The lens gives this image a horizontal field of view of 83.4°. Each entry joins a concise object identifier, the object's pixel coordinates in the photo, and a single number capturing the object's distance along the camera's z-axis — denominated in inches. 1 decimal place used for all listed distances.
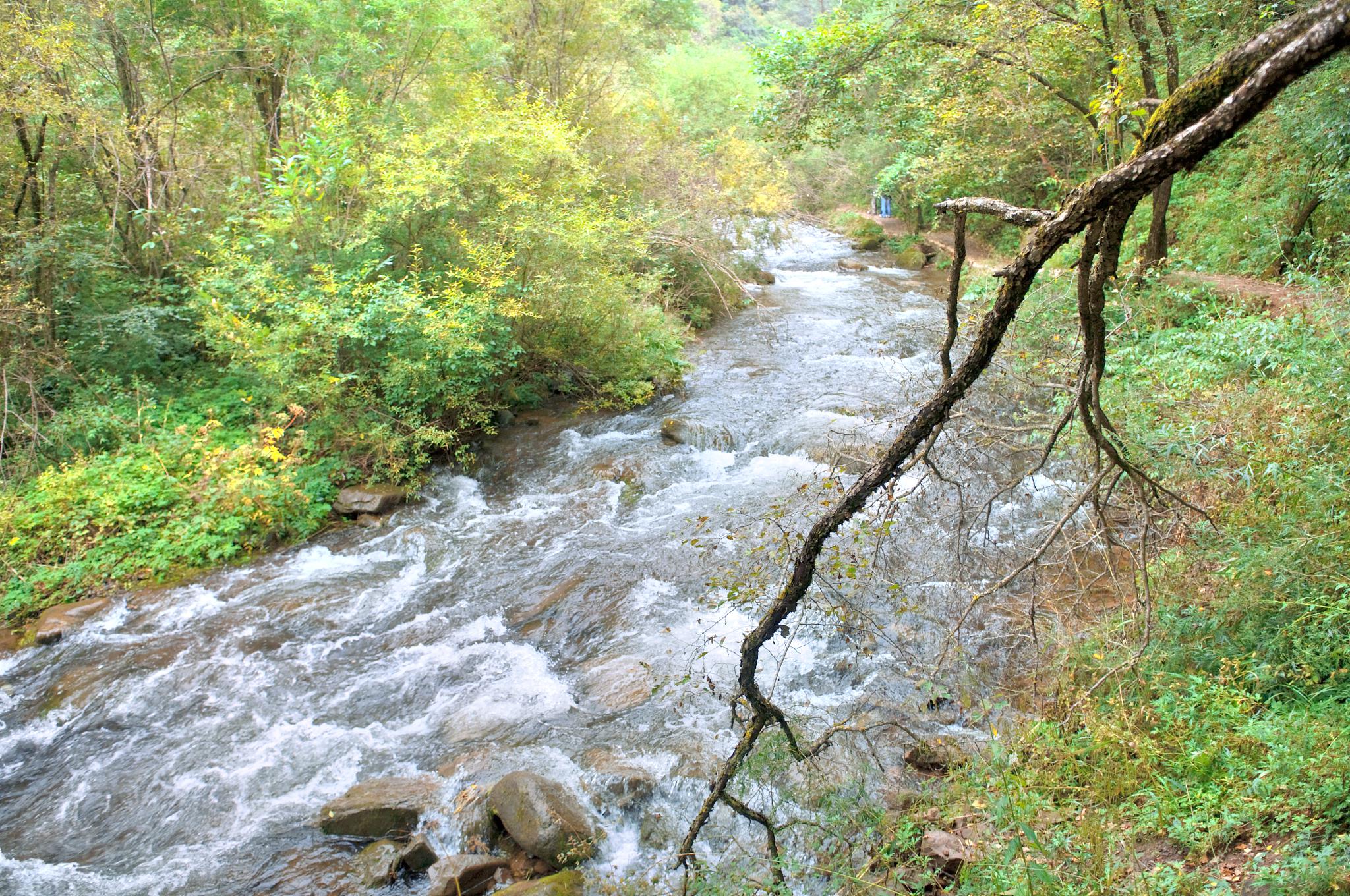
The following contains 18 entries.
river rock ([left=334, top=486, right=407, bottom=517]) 349.7
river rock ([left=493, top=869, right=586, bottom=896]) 161.0
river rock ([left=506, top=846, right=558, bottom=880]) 173.6
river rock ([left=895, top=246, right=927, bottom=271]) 820.0
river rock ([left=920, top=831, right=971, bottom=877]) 144.1
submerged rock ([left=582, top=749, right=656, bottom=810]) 193.6
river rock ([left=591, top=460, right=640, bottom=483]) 379.9
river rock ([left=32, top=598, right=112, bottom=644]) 268.1
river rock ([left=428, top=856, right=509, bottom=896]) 167.3
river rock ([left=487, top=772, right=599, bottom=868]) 175.5
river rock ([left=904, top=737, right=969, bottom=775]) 182.5
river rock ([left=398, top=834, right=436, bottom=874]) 177.0
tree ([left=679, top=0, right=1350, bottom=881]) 65.1
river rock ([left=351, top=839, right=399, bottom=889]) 173.8
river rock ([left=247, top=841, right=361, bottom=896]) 174.1
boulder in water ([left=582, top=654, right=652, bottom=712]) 230.7
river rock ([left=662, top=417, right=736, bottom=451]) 404.2
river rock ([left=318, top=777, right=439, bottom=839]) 187.9
